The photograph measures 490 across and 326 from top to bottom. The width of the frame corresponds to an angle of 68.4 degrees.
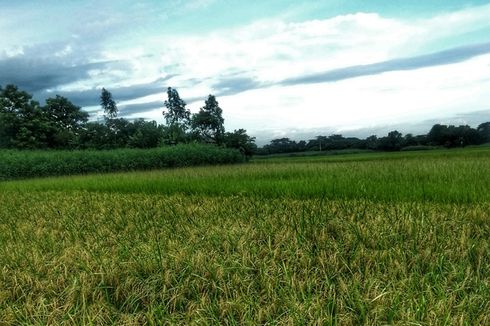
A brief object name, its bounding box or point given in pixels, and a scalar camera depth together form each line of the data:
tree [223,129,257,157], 35.12
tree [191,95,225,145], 38.84
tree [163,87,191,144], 50.15
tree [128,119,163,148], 35.41
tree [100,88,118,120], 52.75
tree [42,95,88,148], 37.41
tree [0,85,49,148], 34.47
